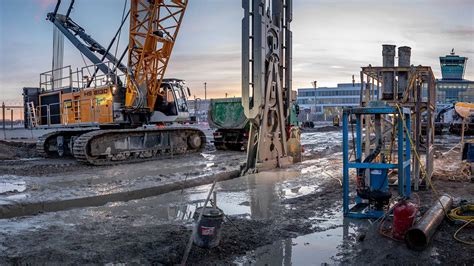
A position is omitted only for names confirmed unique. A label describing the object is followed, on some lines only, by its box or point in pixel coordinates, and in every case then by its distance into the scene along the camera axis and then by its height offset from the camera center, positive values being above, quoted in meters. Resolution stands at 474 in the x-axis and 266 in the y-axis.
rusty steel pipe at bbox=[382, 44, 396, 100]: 8.60 +0.52
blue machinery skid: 6.46 -0.99
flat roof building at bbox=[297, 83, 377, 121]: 124.97 +3.70
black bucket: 5.09 -1.39
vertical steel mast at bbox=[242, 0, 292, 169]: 11.75 +0.83
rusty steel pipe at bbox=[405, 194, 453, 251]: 5.17 -1.48
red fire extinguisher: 5.45 -1.37
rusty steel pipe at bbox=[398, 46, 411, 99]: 9.19 +1.08
